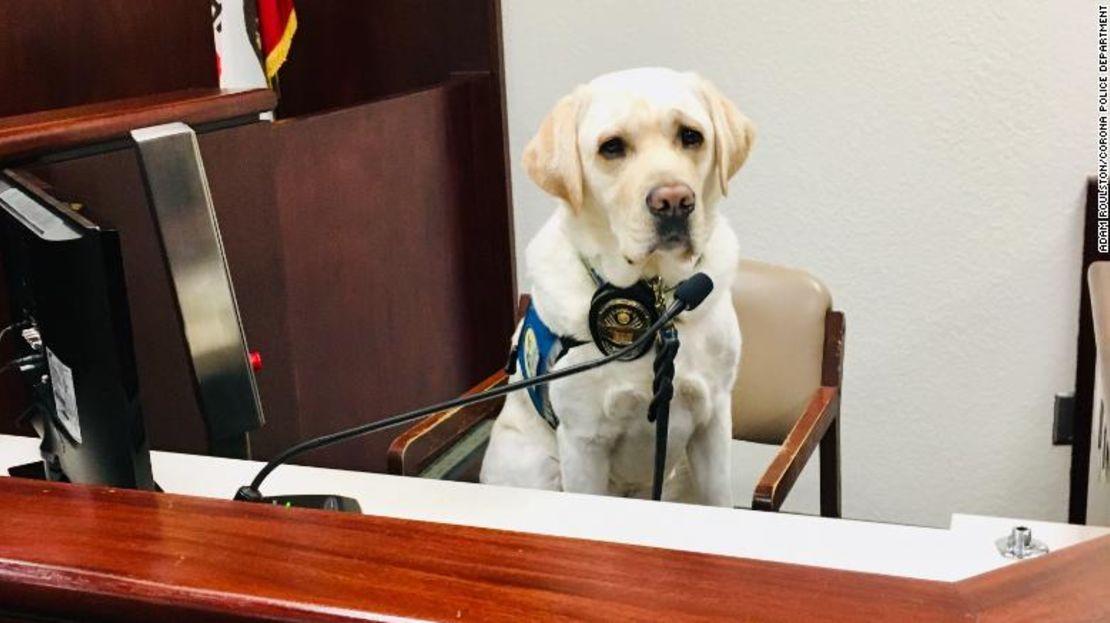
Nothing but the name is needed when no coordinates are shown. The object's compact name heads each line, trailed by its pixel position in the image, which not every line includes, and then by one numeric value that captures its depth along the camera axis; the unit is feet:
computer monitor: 2.39
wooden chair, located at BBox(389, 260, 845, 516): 5.59
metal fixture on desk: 2.71
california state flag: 7.91
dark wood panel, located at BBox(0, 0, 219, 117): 5.12
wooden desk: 1.47
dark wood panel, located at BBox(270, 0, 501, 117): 8.39
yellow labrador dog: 4.82
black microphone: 2.70
